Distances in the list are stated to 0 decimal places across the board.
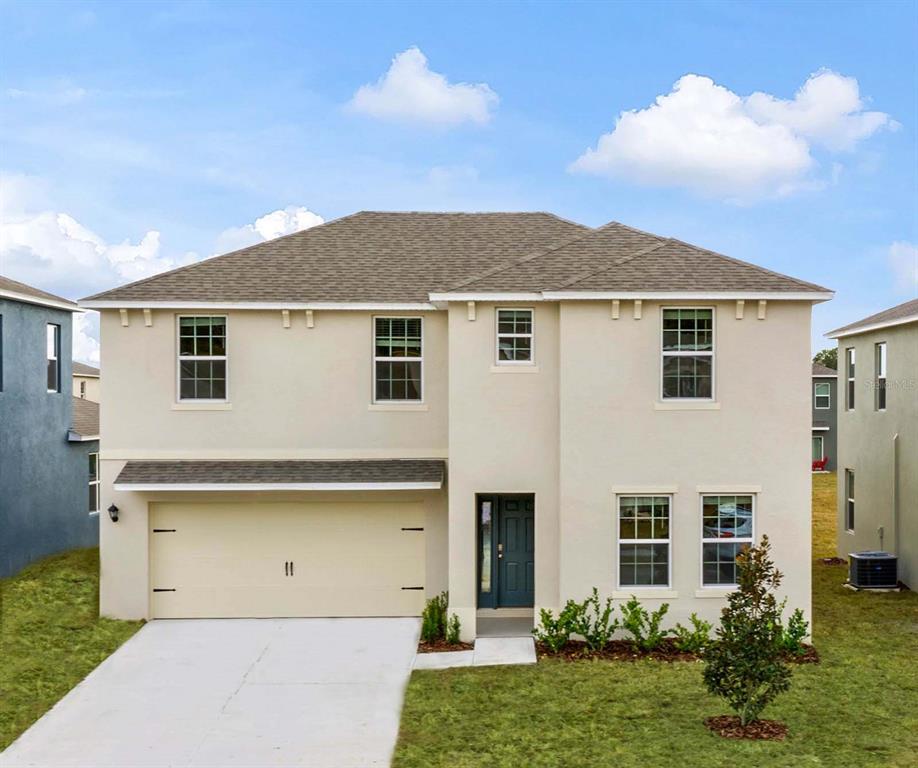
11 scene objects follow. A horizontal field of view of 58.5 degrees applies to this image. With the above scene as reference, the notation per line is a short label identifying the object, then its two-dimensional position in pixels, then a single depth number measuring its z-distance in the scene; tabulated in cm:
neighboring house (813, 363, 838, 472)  4458
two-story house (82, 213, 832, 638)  1344
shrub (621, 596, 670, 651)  1298
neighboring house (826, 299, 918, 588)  1828
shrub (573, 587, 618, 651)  1306
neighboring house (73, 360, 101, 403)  3314
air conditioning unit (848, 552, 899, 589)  1798
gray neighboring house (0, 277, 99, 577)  1827
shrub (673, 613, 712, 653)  1287
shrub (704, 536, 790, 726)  955
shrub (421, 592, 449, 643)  1388
